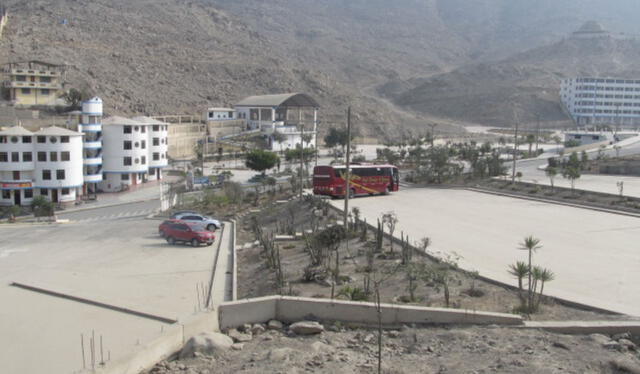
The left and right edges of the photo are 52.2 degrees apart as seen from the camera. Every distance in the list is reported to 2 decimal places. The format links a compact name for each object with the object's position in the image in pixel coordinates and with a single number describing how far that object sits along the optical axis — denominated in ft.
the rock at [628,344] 35.76
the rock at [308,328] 40.93
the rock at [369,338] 39.13
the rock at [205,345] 38.58
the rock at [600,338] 36.83
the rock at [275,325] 42.68
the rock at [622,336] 37.37
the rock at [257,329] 42.22
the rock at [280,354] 36.22
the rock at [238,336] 40.98
